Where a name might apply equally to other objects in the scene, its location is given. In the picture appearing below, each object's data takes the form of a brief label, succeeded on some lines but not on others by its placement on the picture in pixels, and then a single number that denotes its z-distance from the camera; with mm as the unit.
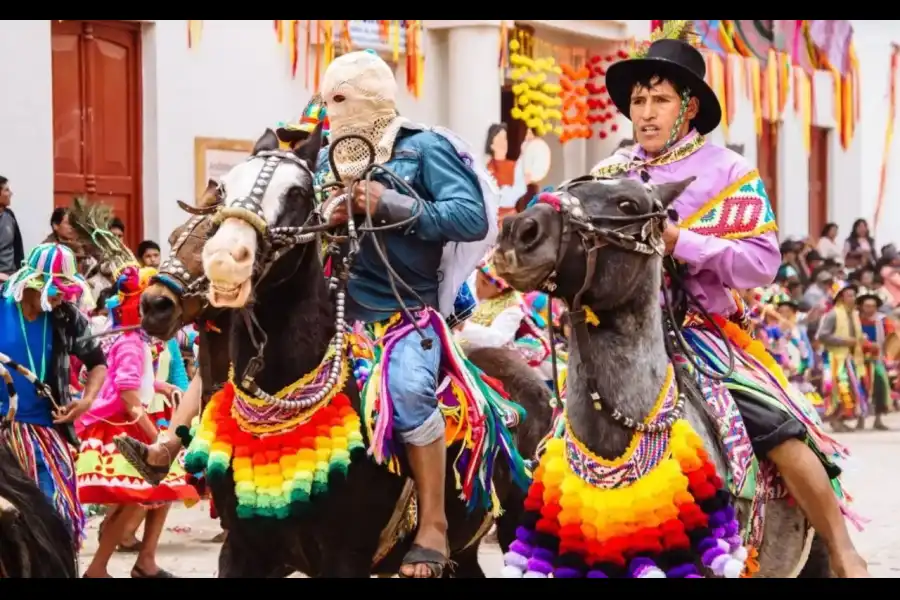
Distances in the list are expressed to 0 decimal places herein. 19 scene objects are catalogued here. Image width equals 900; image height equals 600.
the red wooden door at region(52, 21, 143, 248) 15617
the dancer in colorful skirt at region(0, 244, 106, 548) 8422
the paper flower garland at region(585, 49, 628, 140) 21719
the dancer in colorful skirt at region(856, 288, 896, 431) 20297
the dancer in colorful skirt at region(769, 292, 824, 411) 19562
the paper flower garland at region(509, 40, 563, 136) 20734
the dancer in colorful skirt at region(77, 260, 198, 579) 9828
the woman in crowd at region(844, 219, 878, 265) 27234
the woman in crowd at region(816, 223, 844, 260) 27172
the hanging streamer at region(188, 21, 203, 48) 16375
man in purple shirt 5621
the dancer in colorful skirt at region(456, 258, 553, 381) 10953
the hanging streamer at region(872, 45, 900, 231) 32938
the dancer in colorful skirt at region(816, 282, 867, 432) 20000
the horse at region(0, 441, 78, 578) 5445
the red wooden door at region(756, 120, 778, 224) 29219
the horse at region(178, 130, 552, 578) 5617
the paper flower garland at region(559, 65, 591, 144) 21484
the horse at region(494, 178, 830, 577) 5055
